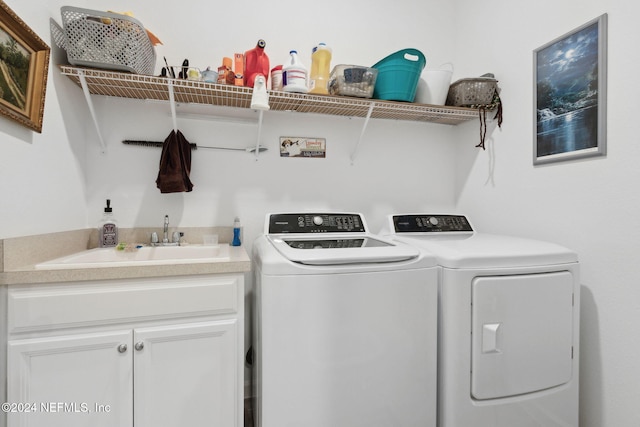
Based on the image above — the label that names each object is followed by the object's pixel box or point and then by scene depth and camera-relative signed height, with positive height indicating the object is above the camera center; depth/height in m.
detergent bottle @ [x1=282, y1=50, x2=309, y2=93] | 1.58 +0.73
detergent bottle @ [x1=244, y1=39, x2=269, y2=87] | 1.60 +0.81
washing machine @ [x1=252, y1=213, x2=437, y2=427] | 1.11 -0.49
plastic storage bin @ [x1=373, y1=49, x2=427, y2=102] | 1.67 +0.80
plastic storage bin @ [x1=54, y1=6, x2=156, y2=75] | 1.30 +0.78
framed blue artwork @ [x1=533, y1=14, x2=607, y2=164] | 1.32 +0.58
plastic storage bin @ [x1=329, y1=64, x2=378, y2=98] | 1.66 +0.75
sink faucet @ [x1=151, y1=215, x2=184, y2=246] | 1.67 -0.16
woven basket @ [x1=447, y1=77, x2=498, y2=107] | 1.81 +0.76
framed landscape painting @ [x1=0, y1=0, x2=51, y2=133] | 1.01 +0.53
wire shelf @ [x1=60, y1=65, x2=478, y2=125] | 1.43 +0.65
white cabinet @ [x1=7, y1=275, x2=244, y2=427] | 1.06 -0.56
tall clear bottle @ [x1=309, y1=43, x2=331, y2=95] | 1.69 +0.84
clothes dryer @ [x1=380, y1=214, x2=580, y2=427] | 1.20 -0.52
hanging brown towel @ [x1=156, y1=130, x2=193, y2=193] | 1.64 +0.25
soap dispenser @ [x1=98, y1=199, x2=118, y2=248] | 1.61 -0.12
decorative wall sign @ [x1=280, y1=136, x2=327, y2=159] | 1.95 +0.44
